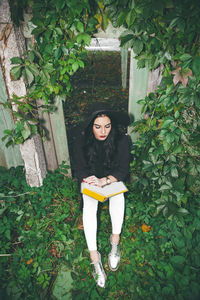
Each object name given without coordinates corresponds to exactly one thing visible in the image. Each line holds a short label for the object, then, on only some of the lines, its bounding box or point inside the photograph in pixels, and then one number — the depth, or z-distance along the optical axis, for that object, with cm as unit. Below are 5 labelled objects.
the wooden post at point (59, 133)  229
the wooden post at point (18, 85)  171
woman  192
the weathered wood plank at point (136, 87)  204
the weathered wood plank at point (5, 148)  223
